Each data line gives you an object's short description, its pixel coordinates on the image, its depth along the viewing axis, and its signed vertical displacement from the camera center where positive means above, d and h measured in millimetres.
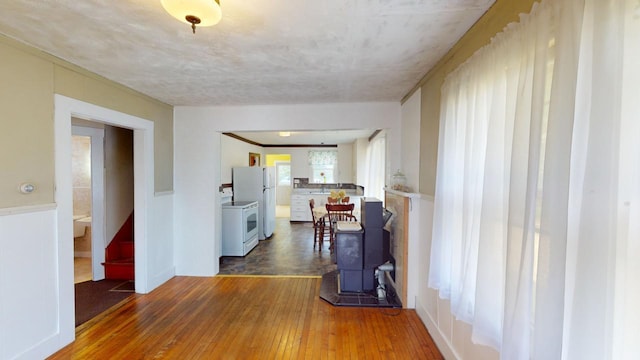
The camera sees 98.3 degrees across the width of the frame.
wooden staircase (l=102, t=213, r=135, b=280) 3727 -1270
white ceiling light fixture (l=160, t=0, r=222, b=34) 1237 +725
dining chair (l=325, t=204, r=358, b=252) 4738 -728
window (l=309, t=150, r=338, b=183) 8633 +144
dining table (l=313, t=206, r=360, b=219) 5034 -784
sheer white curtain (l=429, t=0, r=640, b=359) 776 -24
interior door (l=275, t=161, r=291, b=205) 10789 -551
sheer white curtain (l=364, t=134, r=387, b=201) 5364 +70
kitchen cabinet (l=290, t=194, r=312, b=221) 7824 -1090
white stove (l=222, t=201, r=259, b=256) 4695 -1067
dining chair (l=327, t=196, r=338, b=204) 5516 -612
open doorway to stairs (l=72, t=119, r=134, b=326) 3629 -641
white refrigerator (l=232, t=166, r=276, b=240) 5676 -412
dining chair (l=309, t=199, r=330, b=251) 5184 -1097
